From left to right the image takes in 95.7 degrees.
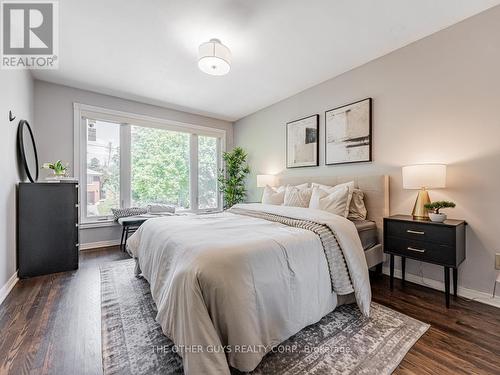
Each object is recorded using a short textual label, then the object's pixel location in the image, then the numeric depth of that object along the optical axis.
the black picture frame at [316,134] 3.51
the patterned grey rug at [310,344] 1.29
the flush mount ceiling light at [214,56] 2.31
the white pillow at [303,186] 3.32
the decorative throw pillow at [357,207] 2.70
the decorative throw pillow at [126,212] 3.81
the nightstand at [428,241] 1.91
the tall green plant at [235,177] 4.86
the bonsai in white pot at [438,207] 2.05
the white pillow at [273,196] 3.41
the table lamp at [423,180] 2.07
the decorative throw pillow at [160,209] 4.04
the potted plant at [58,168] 2.92
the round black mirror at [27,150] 2.64
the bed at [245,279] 1.15
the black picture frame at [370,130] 2.85
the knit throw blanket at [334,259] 1.71
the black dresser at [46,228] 2.54
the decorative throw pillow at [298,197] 3.00
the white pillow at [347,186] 2.59
